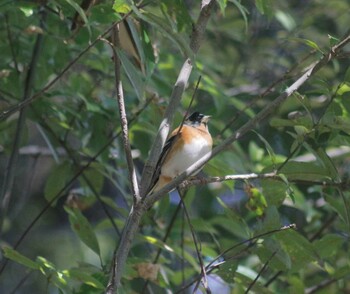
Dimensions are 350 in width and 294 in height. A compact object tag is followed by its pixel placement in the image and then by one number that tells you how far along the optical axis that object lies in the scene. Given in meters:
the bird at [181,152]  7.21
